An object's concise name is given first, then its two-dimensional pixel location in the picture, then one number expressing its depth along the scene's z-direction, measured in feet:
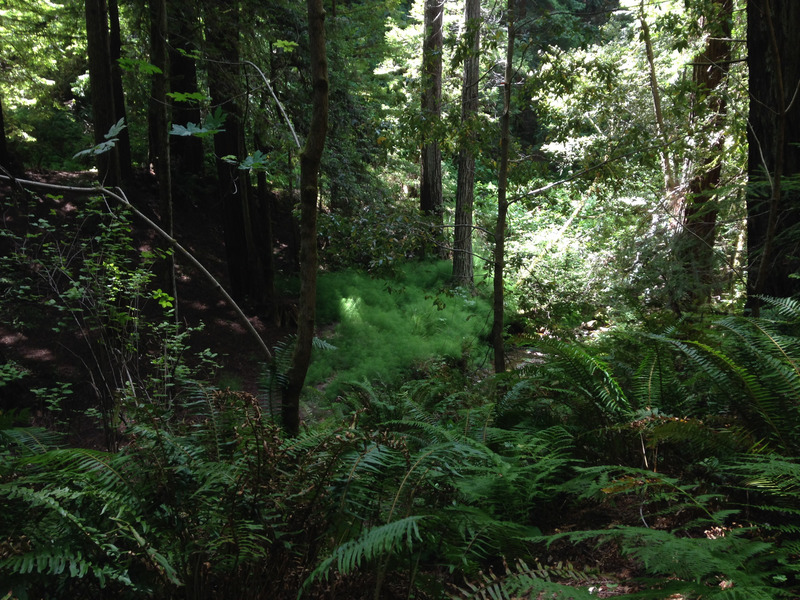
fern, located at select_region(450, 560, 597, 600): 4.62
